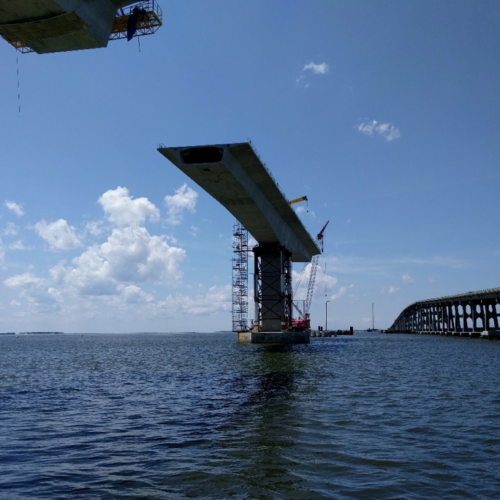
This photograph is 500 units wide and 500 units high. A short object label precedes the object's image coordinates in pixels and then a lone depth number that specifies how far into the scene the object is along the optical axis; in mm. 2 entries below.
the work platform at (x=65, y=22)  22266
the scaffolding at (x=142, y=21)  28609
